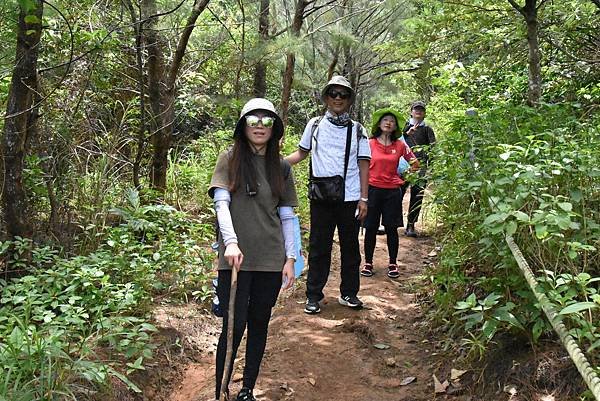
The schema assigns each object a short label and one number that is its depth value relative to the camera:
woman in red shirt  5.76
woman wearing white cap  3.13
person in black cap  7.53
